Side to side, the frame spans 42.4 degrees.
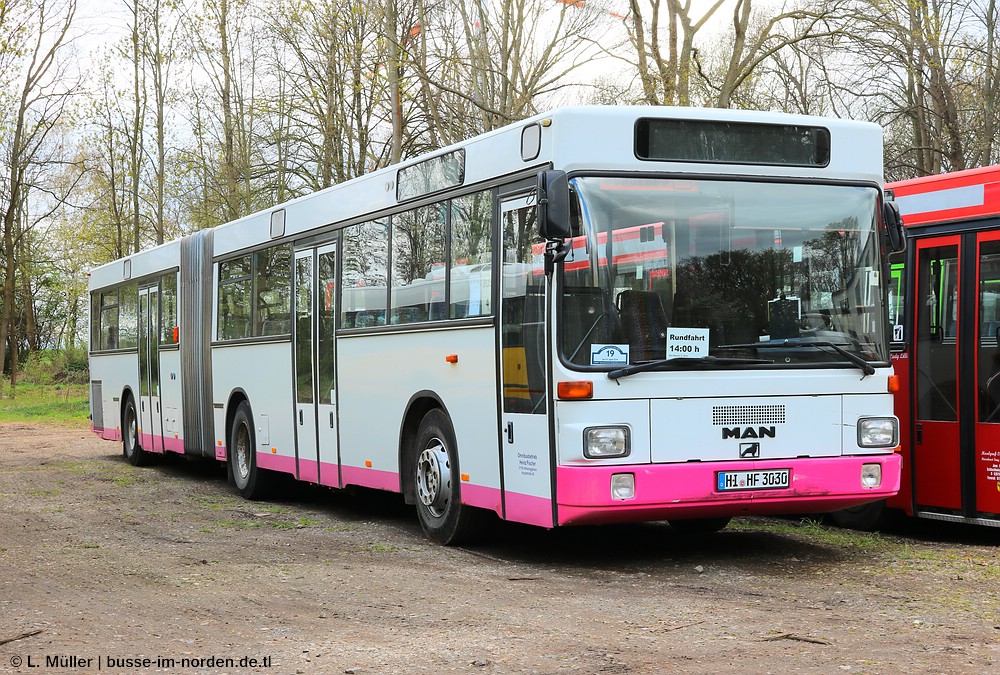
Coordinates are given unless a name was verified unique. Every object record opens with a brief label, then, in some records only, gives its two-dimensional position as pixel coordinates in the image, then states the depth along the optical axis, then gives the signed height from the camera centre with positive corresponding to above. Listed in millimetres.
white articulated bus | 8281 -29
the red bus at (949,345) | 9695 -276
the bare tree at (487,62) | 26044 +5606
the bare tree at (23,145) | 35844 +5590
